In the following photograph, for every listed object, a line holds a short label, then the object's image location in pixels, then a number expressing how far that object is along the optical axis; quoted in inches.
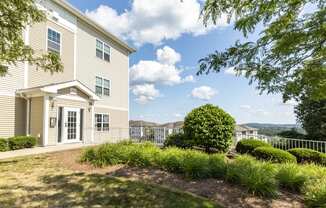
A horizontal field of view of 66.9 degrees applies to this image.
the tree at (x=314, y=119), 799.7
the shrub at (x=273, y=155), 342.3
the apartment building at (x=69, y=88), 509.4
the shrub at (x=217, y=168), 227.2
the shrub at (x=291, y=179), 214.8
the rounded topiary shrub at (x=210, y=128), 403.5
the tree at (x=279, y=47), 144.7
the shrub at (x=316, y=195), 175.7
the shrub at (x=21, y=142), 465.7
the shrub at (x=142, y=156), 270.2
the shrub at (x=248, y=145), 407.2
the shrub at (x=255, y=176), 192.2
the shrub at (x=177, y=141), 415.8
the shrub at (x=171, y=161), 244.8
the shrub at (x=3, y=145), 447.9
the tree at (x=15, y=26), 269.7
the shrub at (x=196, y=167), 228.1
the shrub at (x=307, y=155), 367.6
